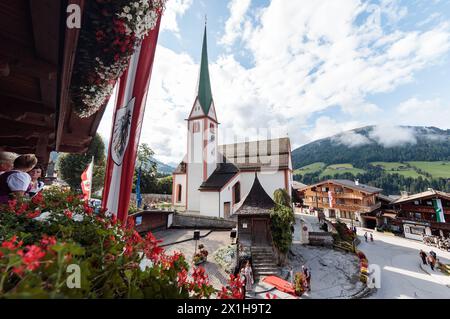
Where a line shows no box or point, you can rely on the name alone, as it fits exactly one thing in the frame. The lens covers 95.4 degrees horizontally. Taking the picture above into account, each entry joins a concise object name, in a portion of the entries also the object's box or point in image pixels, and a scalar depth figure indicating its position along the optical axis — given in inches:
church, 811.4
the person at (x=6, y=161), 126.8
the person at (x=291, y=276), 438.6
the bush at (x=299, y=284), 379.4
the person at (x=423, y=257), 747.2
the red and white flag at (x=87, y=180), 303.3
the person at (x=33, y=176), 156.2
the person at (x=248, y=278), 374.9
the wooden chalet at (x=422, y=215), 1180.5
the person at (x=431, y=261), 708.4
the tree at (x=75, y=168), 943.1
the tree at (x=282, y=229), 499.5
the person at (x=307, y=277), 406.9
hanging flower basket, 76.4
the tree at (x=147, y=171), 1192.8
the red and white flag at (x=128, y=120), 120.7
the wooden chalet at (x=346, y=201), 1496.1
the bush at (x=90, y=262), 24.2
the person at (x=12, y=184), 105.3
